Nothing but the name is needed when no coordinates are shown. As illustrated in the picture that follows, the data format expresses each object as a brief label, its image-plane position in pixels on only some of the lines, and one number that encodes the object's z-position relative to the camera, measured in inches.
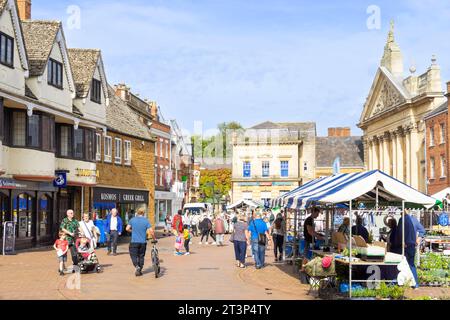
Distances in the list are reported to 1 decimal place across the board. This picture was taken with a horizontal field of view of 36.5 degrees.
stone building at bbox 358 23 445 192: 2716.5
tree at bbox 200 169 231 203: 3826.3
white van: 2280.8
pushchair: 735.7
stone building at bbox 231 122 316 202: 3287.4
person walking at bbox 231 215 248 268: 860.0
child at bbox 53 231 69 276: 714.8
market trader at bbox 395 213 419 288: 609.0
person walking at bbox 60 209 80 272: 719.1
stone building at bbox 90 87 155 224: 1478.8
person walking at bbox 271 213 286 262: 936.3
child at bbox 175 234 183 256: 1068.5
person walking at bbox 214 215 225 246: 1349.7
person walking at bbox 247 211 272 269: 835.4
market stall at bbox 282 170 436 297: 551.5
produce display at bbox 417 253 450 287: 665.6
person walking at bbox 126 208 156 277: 704.4
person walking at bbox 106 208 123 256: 1020.9
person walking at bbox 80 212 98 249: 746.8
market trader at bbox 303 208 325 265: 759.4
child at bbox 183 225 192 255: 1088.8
